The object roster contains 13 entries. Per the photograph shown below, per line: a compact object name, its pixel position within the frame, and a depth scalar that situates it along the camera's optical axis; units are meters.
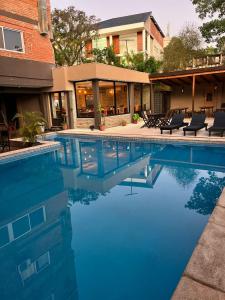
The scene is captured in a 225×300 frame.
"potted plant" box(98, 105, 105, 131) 15.73
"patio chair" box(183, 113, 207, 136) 12.29
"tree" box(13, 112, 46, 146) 11.48
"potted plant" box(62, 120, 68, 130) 17.21
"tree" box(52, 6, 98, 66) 26.42
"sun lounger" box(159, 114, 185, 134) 13.35
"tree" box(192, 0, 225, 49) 20.05
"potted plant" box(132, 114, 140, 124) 19.16
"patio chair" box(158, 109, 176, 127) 14.30
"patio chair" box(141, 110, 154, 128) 15.47
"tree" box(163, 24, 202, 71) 26.66
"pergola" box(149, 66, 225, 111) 15.17
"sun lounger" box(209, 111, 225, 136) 11.21
